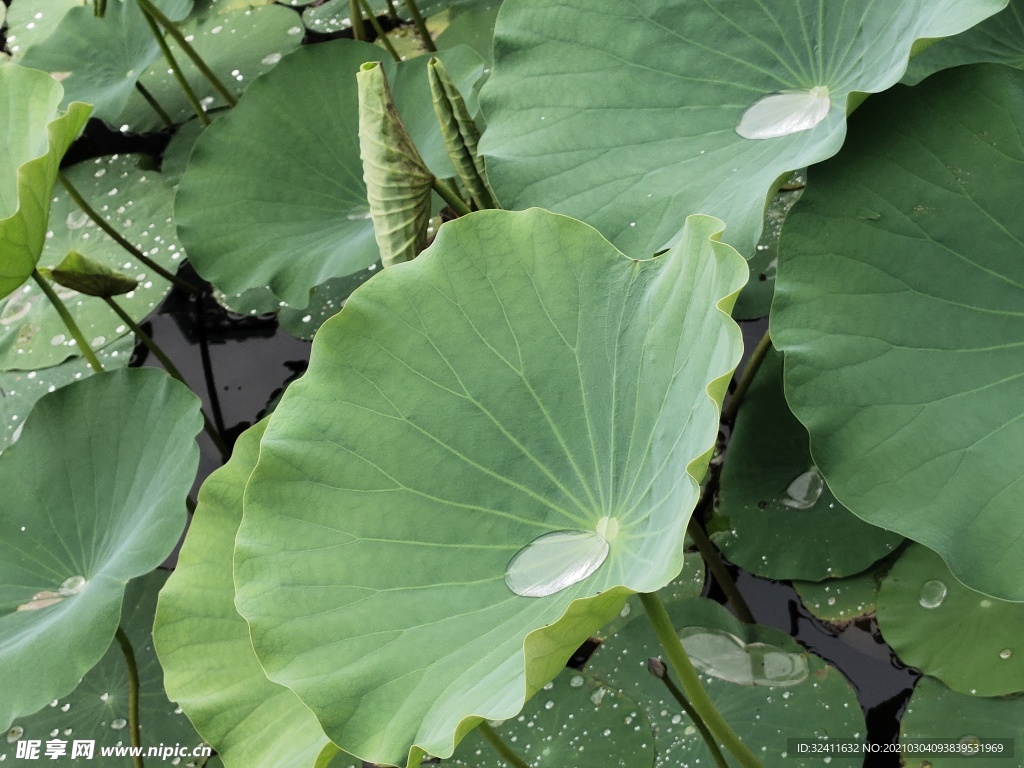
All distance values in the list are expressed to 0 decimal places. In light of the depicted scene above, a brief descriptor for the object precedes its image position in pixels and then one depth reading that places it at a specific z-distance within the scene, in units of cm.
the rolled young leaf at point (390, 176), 118
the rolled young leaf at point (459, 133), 125
